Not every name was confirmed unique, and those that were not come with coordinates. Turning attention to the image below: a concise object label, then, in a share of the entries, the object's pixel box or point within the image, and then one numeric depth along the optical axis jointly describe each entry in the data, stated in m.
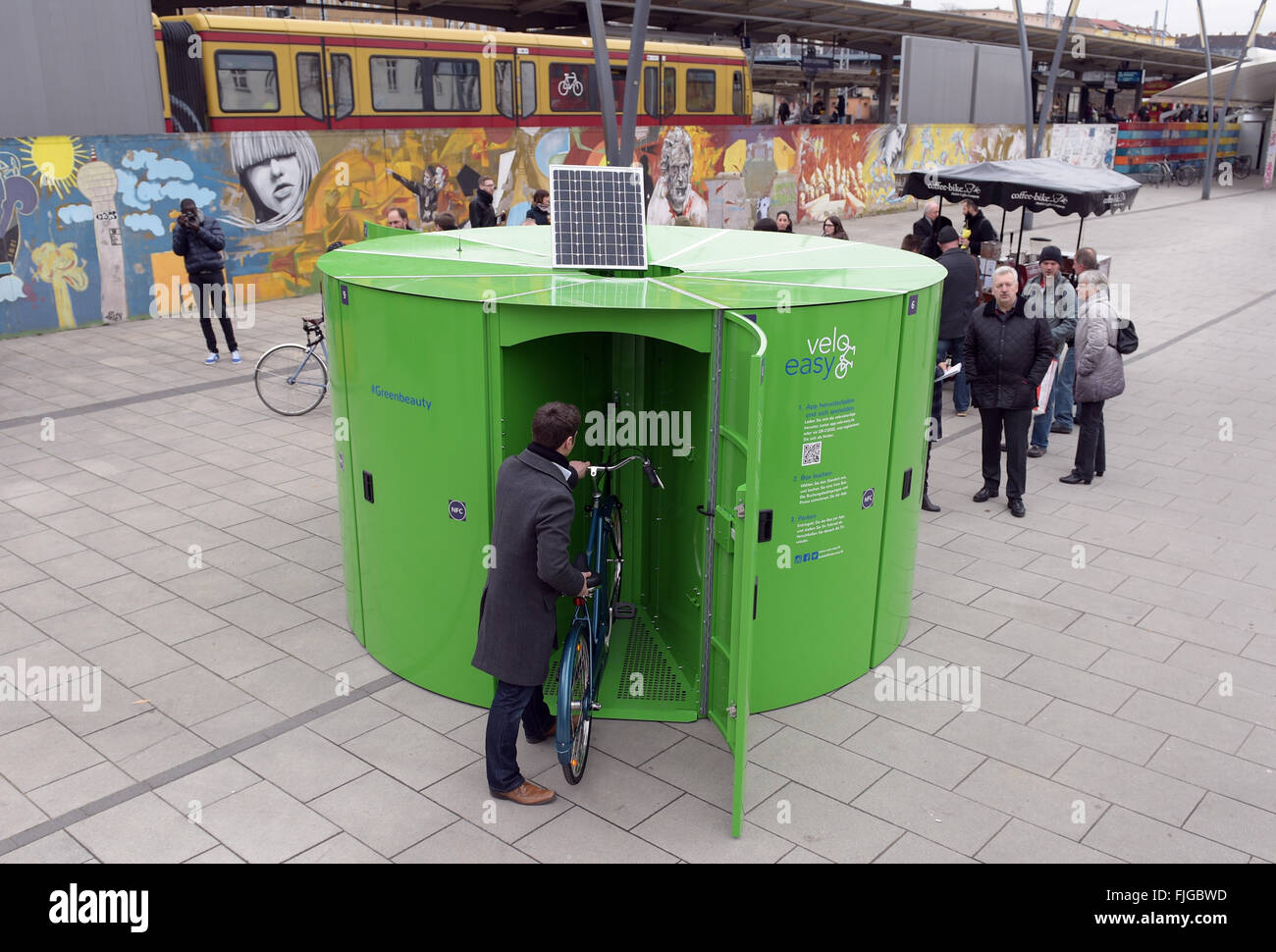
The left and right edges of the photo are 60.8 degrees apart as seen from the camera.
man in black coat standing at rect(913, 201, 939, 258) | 12.17
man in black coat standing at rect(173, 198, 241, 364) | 12.12
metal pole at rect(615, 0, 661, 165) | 9.85
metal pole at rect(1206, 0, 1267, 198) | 35.31
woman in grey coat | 9.13
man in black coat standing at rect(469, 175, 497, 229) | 14.96
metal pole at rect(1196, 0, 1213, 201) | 33.94
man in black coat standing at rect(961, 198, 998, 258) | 13.01
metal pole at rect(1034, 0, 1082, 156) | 22.01
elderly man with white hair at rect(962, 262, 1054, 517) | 8.36
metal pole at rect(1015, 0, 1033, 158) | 21.06
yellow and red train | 16.61
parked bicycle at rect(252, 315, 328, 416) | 11.20
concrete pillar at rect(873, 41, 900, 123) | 37.44
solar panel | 6.45
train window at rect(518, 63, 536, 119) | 20.55
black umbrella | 11.69
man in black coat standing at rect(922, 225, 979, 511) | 10.65
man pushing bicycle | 4.68
